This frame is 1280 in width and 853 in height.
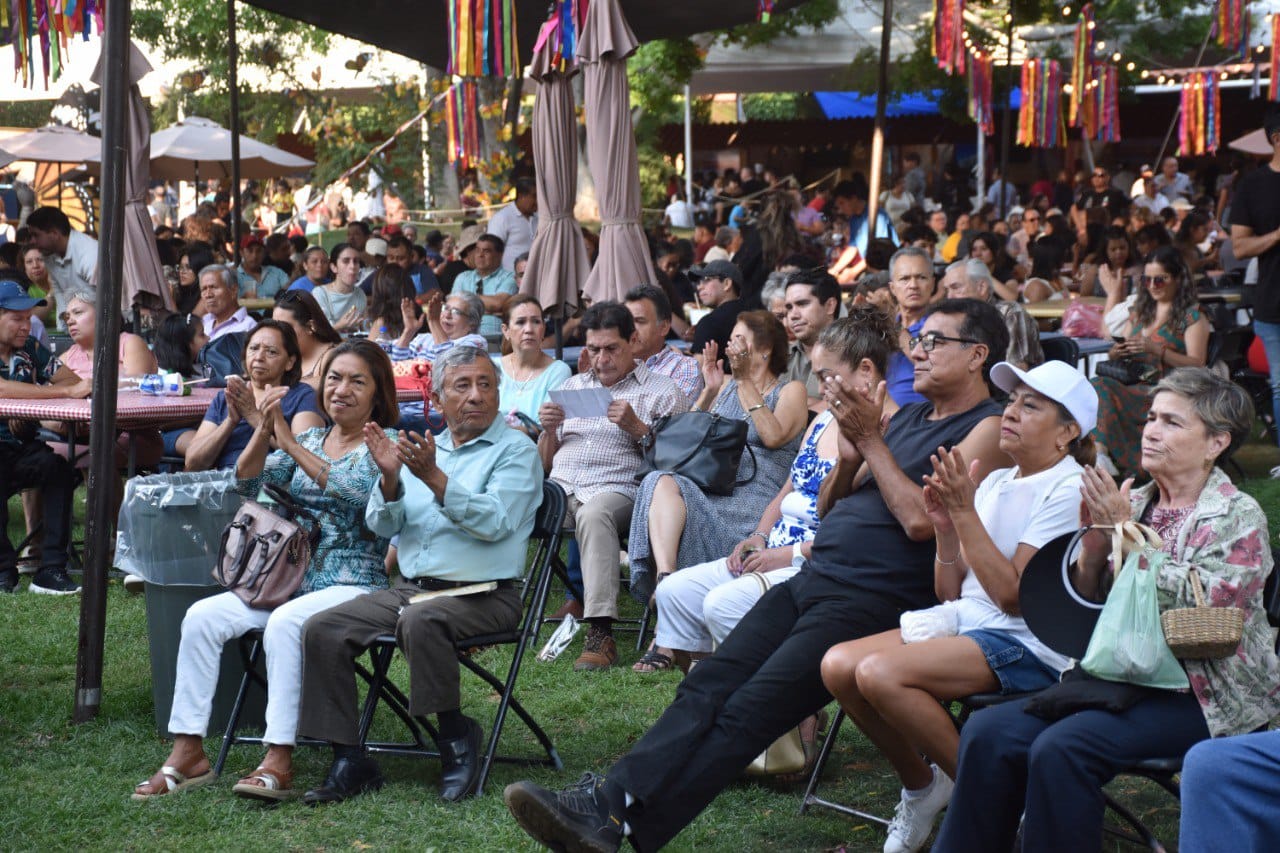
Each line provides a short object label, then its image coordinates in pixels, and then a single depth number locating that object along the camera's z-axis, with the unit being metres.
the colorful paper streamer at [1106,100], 17.59
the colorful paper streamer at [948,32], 14.45
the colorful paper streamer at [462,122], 16.86
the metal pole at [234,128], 13.58
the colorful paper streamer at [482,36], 9.86
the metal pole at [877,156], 12.67
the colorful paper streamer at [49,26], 10.13
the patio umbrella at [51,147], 16.09
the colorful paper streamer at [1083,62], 16.83
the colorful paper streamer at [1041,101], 17.95
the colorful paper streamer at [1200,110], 19.38
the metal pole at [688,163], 24.75
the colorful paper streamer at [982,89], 17.12
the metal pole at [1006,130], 16.83
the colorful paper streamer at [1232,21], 14.30
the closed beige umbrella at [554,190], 9.13
